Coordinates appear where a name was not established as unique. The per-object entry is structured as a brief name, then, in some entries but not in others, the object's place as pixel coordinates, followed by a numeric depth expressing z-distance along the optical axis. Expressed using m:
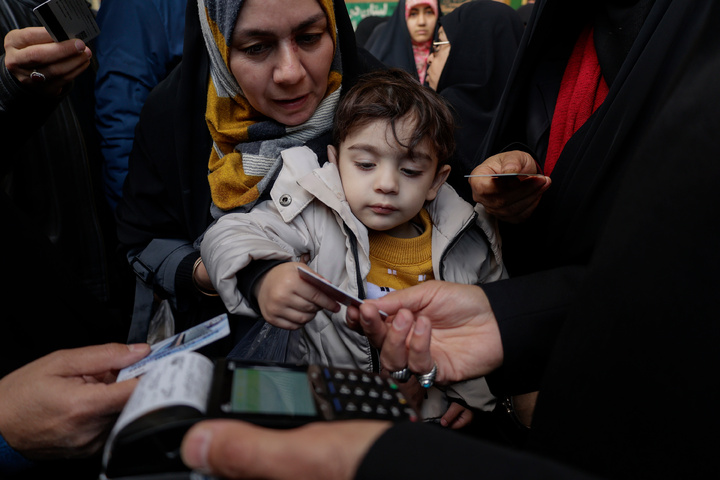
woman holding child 0.64
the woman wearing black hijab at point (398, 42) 1.61
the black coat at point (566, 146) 0.49
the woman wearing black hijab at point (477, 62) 1.26
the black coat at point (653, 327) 0.34
